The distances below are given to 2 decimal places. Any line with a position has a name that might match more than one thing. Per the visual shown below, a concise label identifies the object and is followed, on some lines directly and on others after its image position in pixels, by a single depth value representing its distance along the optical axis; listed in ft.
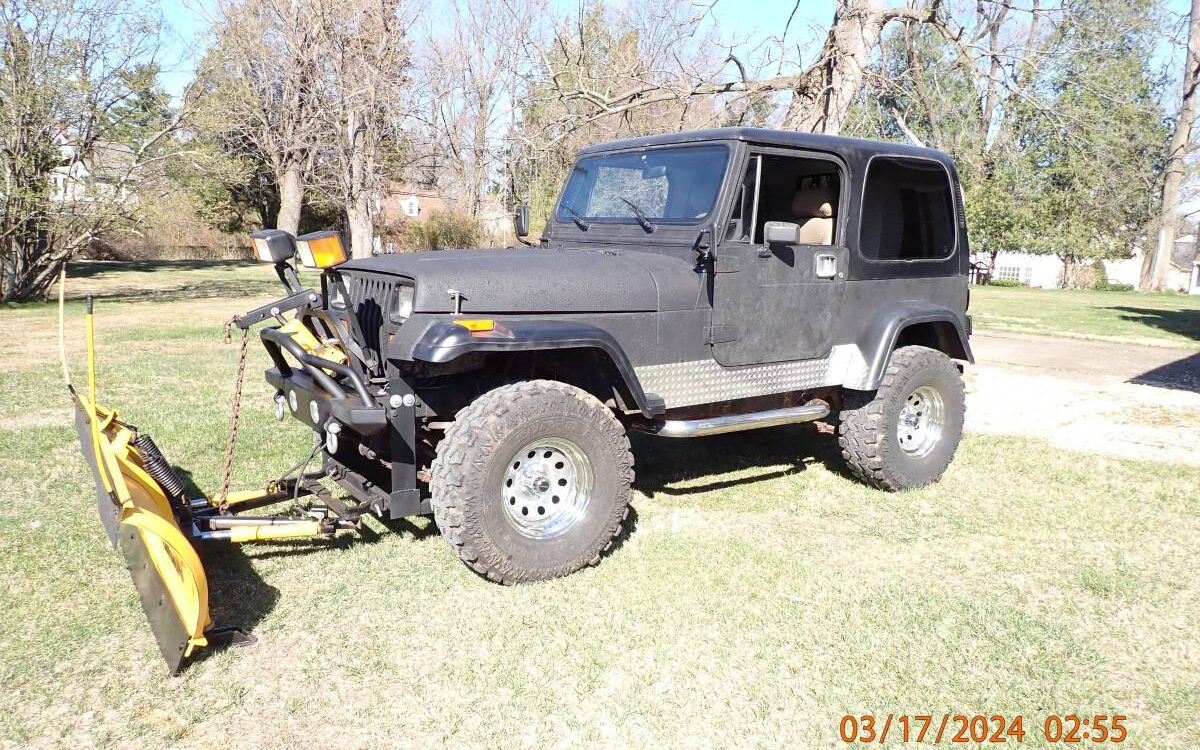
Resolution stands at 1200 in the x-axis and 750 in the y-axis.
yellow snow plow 10.07
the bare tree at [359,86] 59.06
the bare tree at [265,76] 59.98
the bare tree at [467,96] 64.95
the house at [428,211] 58.13
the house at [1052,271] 184.03
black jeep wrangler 12.55
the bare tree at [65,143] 49.60
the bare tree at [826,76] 32.24
